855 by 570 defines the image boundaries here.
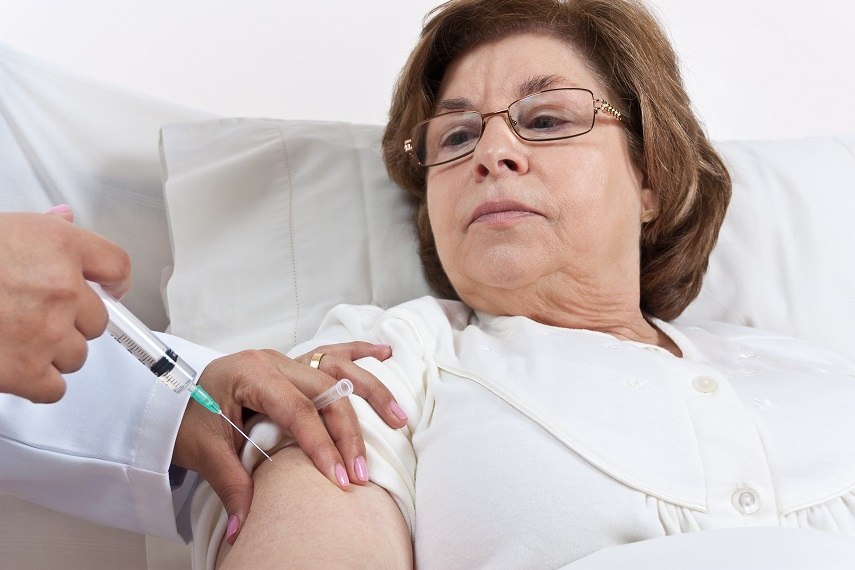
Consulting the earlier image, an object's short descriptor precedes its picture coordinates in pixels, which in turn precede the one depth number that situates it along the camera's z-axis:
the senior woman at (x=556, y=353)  0.55
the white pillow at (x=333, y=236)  0.76
